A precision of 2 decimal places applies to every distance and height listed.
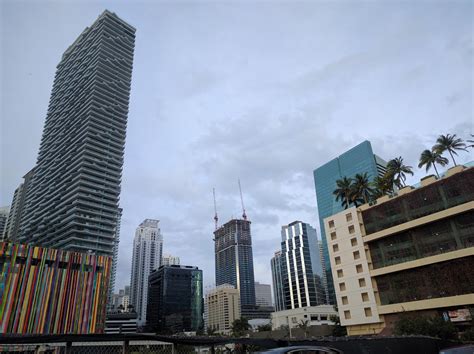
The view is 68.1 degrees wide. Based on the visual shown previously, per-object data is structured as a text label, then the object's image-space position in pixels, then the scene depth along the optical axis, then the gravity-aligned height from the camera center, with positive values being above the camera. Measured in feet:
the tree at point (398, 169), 222.07 +88.58
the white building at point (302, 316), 352.90 +10.28
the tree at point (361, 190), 234.70 +82.00
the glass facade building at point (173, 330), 633.08 +8.29
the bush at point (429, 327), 128.47 -2.50
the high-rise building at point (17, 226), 623.28 +197.21
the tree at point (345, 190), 238.48 +84.29
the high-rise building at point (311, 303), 651.57 +40.18
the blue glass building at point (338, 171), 469.98 +199.07
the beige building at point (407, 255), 153.58 +31.12
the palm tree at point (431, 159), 203.62 +85.36
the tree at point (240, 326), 435.16 +5.45
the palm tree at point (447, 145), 197.36 +90.87
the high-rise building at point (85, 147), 447.42 +259.50
